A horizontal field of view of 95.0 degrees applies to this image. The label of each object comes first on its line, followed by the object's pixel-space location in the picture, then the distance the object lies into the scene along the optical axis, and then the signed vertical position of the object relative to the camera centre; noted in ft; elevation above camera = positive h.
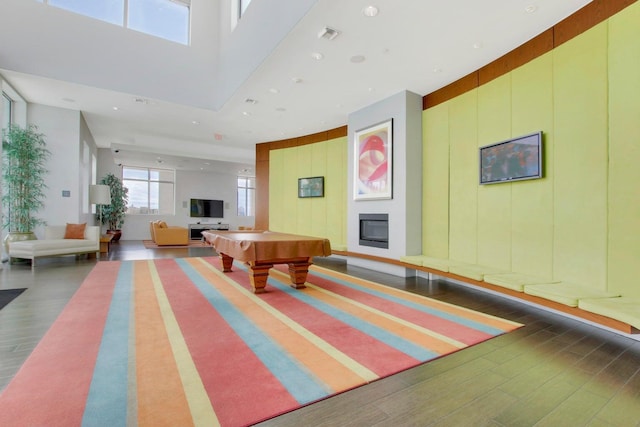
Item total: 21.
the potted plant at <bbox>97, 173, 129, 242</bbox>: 36.96 +0.90
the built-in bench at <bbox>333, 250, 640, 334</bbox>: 7.54 -2.39
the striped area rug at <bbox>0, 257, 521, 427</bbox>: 5.18 -3.43
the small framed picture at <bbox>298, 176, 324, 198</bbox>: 25.99 +2.65
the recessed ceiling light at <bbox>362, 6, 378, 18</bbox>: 10.77 +7.64
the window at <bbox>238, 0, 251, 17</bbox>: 18.62 +13.75
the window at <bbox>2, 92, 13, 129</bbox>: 19.65 +7.06
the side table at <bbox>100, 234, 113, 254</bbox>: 25.14 -2.68
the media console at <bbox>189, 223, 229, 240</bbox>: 46.16 -2.24
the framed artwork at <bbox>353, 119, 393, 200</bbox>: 18.35 +3.61
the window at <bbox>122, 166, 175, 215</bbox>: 43.57 +3.77
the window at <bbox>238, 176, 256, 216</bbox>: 53.67 +3.72
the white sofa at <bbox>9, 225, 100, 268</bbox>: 18.24 -2.10
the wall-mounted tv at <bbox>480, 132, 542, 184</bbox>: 11.56 +2.47
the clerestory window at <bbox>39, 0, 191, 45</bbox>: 18.07 +13.35
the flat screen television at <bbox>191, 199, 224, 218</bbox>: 47.14 +1.10
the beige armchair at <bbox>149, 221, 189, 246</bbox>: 33.27 -2.33
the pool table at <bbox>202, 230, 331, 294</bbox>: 12.02 -1.61
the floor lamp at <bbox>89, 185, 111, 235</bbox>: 26.71 +1.82
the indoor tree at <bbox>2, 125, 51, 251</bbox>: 19.21 +2.25
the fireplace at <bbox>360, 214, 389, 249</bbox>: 18.61 -0.93
